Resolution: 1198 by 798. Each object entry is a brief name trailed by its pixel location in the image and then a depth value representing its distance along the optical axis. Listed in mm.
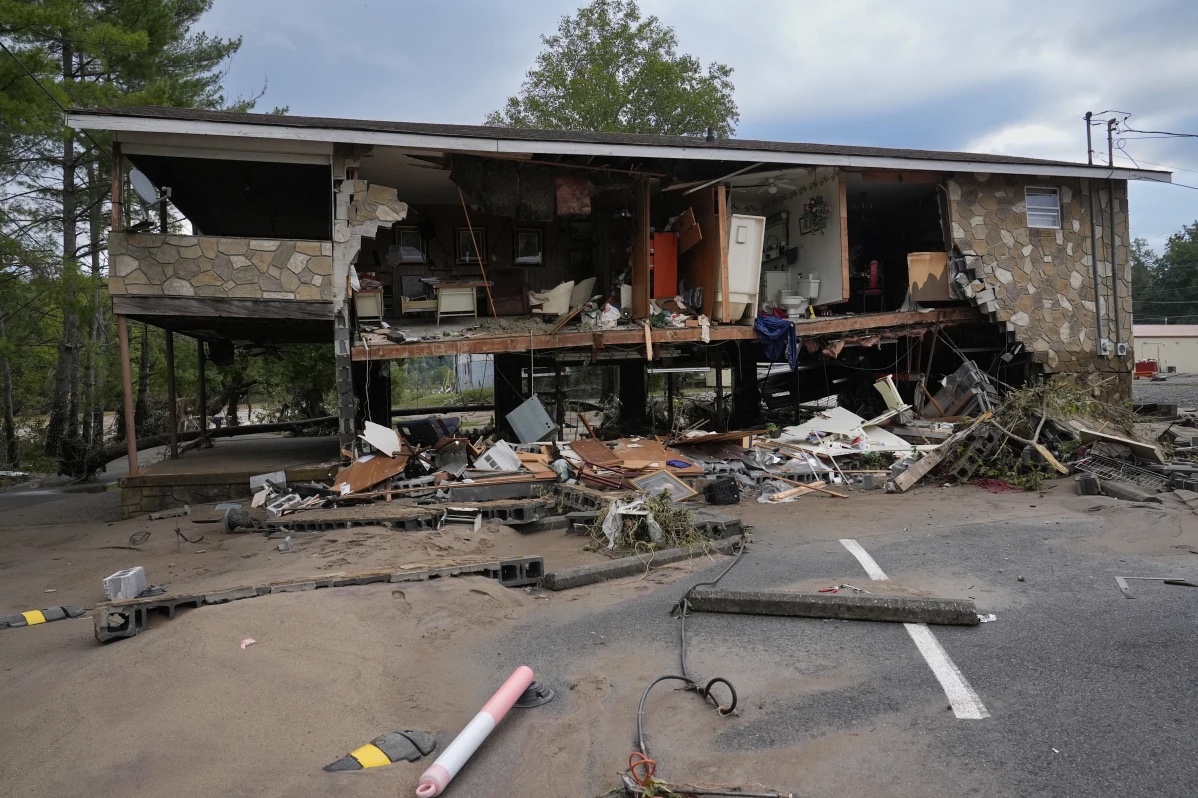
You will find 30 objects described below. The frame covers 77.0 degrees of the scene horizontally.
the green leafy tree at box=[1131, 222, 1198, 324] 69625
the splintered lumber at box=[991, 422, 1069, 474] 10664
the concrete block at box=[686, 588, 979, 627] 5031
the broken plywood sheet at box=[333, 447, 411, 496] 10602
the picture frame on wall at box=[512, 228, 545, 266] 16469
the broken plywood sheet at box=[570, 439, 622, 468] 11328
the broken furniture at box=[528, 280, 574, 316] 14789
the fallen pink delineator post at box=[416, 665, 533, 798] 3252
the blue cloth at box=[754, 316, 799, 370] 14133
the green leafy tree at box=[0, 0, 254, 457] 13195
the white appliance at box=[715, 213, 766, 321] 14016
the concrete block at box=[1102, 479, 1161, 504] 8812
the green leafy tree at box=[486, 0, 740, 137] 28250
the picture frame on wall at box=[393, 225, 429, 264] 15477
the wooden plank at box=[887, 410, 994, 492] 10742
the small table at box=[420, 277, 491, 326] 13812
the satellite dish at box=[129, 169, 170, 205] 10742
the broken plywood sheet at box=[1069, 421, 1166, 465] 10336
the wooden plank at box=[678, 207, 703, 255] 14327
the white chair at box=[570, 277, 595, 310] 15594
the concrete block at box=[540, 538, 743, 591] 6531
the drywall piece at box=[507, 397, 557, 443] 12945
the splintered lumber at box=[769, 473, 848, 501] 10648
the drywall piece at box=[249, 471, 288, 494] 10953
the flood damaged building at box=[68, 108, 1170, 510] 11742
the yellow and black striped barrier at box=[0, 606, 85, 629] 6059
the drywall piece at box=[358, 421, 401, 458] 11445
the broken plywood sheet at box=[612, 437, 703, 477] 11367
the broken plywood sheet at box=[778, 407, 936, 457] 12422
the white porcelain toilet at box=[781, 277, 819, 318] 15148
